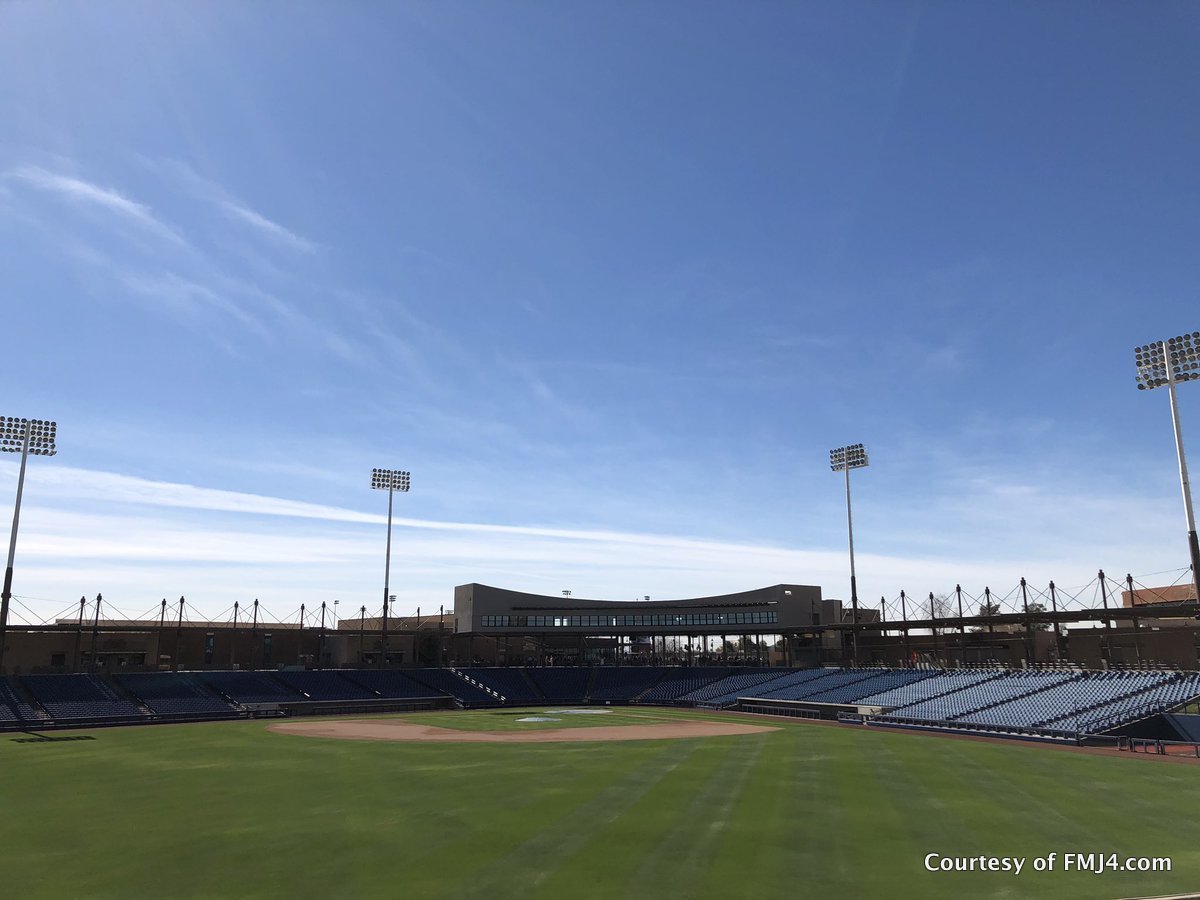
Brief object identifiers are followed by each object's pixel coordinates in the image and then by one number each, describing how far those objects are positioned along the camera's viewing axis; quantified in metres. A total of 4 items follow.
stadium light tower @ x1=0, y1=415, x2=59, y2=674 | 66.56
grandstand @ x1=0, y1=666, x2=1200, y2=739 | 51.12
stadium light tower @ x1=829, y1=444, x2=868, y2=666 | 87.56
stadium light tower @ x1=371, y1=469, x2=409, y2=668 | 98.88
